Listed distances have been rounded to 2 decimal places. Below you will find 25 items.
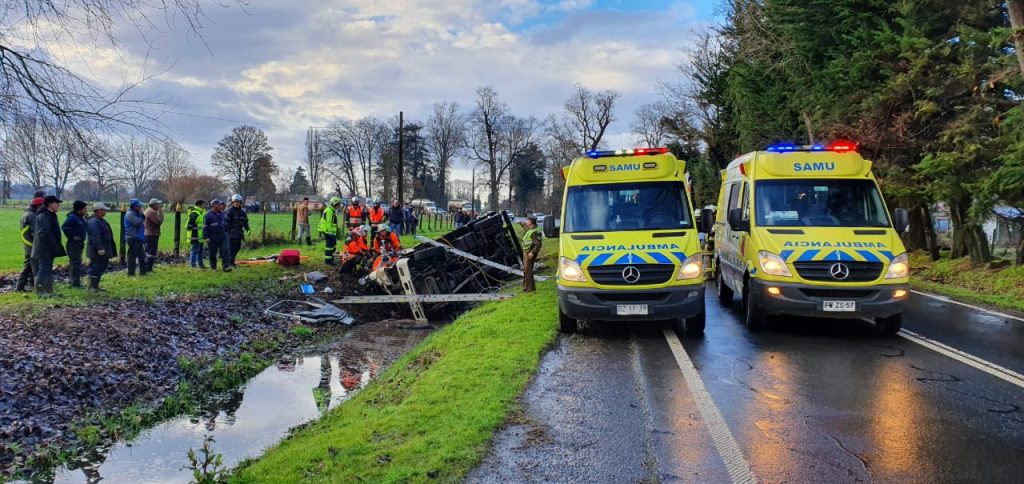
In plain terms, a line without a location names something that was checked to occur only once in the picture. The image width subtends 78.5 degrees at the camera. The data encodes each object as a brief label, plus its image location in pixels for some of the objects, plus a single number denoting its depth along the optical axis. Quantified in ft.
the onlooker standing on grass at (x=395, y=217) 77.10
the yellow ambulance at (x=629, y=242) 26.94
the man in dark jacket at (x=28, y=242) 38.42
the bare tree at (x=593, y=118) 219.82
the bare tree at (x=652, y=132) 173.92
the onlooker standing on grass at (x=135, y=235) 46.19
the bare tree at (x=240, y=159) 229.86
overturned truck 45.44
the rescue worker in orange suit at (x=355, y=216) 59.77
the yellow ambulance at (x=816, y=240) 26.68
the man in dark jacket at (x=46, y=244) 36.17
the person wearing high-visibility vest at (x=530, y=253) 41.42
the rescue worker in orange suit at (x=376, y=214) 61.41
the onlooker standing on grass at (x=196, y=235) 53.31
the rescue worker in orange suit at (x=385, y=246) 49.23
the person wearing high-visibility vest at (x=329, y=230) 58.23
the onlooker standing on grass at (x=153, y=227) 52.29
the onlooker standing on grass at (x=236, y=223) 57.26
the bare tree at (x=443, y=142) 272.51
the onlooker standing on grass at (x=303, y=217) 75.72
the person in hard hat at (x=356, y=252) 53.83
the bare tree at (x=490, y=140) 254.88
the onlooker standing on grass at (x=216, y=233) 51.37
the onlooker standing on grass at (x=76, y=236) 39.11
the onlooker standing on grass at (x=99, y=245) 39.73
